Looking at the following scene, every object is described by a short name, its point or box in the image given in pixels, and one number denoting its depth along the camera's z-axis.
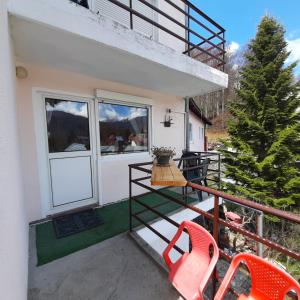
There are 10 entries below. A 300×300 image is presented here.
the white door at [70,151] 2.92
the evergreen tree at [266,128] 5.46
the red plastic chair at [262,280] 0.93
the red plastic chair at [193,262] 1.26
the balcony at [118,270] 1.47
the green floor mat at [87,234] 2.15
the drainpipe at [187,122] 5.04
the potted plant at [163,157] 2.43
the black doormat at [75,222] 2.58
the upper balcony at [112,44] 1.72
